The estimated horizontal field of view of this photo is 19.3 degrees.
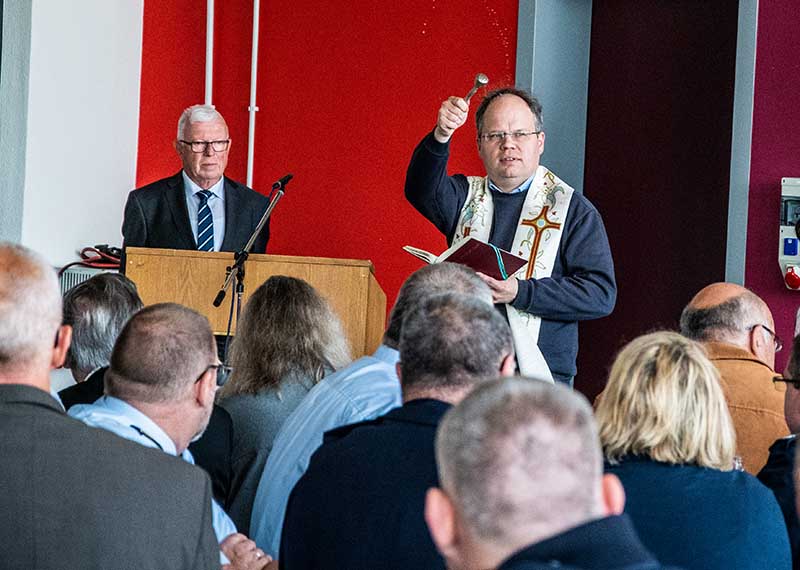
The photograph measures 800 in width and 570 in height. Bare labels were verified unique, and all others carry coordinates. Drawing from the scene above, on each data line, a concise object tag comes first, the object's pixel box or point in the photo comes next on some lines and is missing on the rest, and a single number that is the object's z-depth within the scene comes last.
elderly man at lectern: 9.30
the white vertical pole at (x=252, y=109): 12.12
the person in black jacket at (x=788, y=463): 4.76
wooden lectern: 7.90
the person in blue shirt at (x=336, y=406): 5.19
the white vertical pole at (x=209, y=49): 12.28
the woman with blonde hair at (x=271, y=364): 6.03
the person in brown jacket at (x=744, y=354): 6.00
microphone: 7.85
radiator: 10.56
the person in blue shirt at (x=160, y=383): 4.61
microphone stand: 7.83
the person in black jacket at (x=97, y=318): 6.24
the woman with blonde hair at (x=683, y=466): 4.24
